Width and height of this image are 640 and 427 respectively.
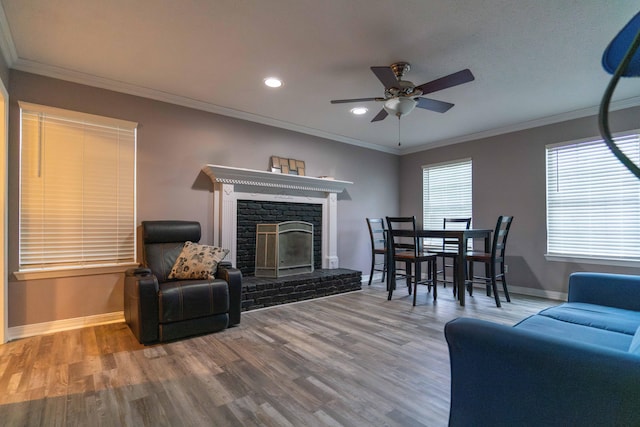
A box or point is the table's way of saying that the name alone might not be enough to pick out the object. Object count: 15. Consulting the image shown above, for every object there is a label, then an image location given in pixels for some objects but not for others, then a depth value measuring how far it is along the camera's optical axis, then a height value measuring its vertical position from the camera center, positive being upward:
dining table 3.74 -0.26
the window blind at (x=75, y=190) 2.90 +0.25
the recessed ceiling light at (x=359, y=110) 3.95 +1.33
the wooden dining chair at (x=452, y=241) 4.22 -0.38
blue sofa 0.87 -0.50
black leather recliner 2.64 -0.70
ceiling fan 2.54 +1.09
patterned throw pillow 3.12 -0.46
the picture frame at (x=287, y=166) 4.45 +0.72
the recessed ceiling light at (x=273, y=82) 3.18 +1.36
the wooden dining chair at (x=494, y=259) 3.74 -0.53
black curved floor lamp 0.39 +0.27
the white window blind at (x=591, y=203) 3.73 +0.17
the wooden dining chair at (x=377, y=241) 5.03 -0.41
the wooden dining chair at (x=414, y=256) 3.89 -0.52
